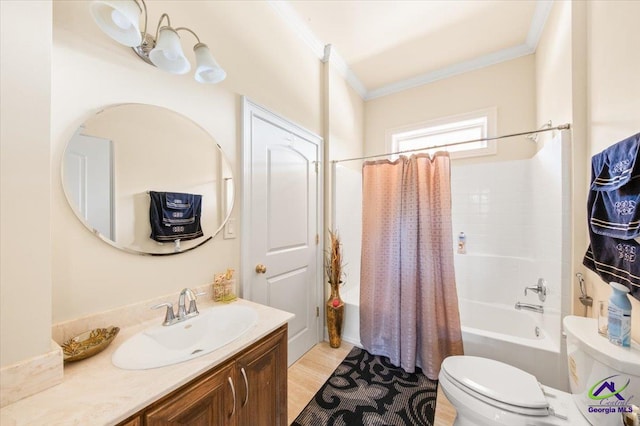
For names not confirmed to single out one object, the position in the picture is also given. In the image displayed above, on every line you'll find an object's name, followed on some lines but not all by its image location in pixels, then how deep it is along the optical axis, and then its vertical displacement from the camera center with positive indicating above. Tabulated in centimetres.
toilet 88 -82
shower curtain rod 150 +55
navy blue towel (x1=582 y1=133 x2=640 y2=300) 93 +0
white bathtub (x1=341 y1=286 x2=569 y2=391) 155 -99
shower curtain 185 -44
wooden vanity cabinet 73 -67
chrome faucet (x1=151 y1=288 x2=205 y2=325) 106 -46
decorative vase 222 -100
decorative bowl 79 -47
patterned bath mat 145 -127
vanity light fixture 85 +72
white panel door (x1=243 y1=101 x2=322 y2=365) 166 -7
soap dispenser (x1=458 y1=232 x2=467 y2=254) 256 -33
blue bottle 93 -41
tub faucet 187 -62
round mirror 95 +16
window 252 +95
